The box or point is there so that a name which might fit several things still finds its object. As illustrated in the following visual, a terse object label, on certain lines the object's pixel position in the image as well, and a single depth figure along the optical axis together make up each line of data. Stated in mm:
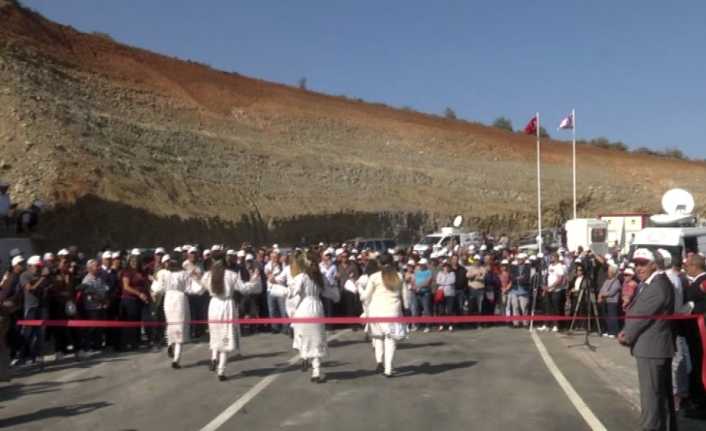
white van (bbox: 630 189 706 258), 21966
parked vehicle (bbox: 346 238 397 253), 34519
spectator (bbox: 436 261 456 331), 20453
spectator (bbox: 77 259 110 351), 15852
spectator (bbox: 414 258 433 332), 20359
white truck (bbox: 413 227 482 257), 37156
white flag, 40188
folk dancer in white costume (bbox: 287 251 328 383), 12172
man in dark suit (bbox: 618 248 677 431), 8211
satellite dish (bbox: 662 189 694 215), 25844
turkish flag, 39031
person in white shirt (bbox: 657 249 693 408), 9922
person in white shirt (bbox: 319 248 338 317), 19000
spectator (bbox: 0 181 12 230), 24228
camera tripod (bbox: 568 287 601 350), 17800
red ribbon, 12244
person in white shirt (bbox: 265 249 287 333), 18656
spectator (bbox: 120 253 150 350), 16359
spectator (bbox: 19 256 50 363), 14320
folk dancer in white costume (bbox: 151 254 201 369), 13508
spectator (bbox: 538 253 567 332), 19938
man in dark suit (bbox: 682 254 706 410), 9508
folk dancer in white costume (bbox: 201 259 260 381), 12492
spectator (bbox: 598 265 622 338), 18328
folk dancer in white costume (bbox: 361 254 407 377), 12617
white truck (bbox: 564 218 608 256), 34031
